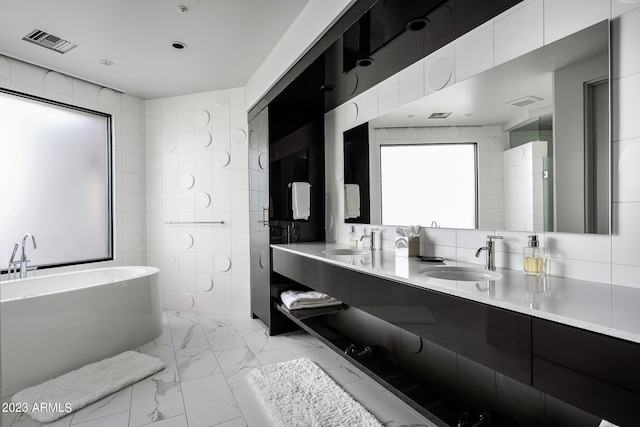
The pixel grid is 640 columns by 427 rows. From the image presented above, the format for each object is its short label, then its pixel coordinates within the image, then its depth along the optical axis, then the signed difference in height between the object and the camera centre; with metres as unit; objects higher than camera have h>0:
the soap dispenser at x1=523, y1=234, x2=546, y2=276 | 1.27 -0.20
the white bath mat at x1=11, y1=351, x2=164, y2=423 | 1.77 -1.07
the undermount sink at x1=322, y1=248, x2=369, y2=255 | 2.24 -0.29
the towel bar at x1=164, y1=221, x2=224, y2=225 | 3.56 -0.10
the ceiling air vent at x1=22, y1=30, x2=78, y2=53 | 2.41 +1.38
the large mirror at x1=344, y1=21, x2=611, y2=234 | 1.16 +0.30
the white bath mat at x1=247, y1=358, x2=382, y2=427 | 1.61 -1.06
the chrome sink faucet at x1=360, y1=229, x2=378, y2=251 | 2.25 -0.19
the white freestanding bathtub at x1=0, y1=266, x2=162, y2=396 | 1.94 -0.77
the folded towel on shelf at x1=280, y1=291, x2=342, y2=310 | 2.49 -0.70
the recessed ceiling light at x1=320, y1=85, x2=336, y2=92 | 2.38 +0.94
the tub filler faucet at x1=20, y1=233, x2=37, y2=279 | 1.98 -0.33
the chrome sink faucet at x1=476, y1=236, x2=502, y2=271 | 1.47 -0.20
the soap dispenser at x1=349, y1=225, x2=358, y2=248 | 2.51 -0.22
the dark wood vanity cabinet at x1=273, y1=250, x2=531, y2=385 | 0.90 -0.40
